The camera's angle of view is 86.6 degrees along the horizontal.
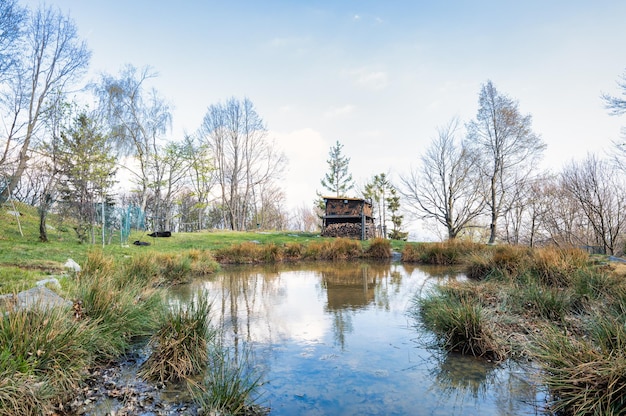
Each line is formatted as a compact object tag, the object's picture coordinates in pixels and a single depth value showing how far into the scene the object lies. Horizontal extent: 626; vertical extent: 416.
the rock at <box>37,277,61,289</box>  5.29
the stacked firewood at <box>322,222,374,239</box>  24.69
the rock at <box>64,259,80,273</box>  7.54
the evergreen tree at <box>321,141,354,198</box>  36.62
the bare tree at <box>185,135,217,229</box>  26.77
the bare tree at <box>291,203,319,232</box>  47.16
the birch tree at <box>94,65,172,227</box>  22.14
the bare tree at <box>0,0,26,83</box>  11.59
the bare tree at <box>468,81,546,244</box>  21.44
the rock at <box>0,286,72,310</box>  3.35
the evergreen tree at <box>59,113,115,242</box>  13.80
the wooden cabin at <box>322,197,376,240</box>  24.61
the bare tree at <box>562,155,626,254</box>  16.86
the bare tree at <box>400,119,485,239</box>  23.73
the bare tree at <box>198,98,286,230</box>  29.39
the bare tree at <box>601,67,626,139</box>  10.82
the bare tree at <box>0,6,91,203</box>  13.68
